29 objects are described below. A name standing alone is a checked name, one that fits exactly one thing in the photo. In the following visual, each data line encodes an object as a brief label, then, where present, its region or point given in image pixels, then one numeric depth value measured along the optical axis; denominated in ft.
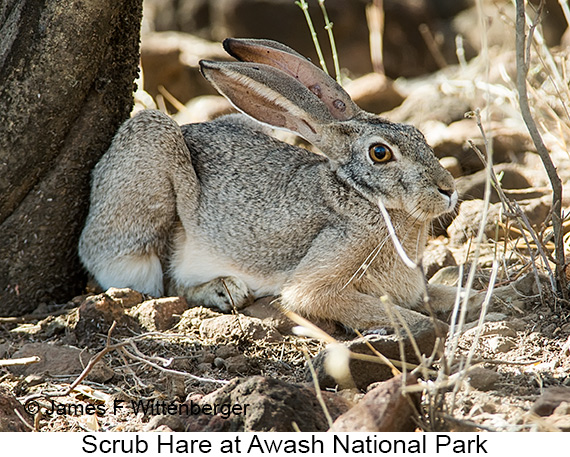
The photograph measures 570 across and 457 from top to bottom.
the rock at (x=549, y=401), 21.33
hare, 33.81
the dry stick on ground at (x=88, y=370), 23.33
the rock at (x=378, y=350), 25.14
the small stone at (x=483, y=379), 24.14
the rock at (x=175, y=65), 67.97
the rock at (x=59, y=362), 28.25
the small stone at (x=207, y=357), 29.63
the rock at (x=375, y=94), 58.29
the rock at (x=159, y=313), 32.96
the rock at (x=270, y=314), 33.24
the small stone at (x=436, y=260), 38.52
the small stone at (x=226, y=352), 29.99
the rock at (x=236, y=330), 31.89
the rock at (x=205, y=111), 54.54
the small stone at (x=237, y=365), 28.94
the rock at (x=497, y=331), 29.01
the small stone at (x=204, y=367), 28.89
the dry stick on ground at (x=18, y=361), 24.59
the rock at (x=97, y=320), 31.83
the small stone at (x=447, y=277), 37.04
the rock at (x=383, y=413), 19.48
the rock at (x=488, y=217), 39.58
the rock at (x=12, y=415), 22.75
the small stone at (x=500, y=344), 28.10
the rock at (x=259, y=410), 20.97
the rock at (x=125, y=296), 33.73
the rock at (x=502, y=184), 42.16
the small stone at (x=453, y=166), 45.19
